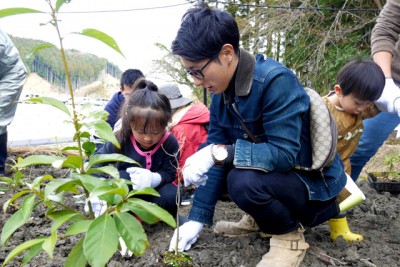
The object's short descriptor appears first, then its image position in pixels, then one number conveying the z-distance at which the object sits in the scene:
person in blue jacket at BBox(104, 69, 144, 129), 3.61
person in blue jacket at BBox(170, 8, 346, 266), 1.72
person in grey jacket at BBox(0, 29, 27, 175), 3.70
